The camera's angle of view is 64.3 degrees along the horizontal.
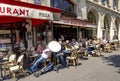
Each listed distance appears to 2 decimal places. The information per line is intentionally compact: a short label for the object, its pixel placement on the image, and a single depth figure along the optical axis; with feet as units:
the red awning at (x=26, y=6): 11.95
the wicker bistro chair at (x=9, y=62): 12.83
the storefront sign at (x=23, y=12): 11.47
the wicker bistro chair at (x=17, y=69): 11.81
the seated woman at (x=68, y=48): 16.36
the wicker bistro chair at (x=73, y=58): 15.52
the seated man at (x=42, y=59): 13.37
